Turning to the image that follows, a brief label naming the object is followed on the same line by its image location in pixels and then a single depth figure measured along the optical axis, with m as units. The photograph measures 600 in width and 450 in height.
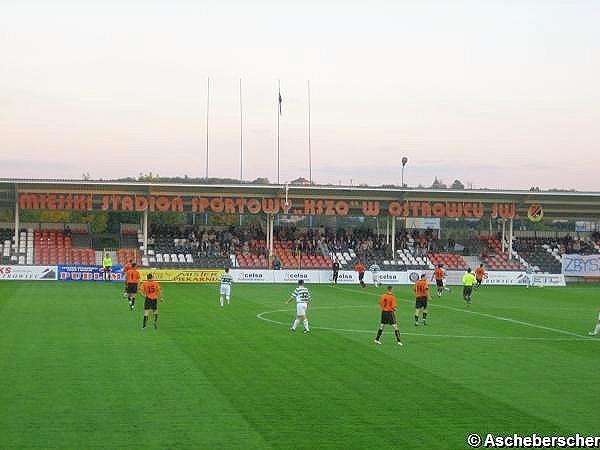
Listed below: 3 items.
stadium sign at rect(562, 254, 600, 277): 68.06
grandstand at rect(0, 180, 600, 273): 63.22
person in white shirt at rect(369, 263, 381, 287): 60.69
